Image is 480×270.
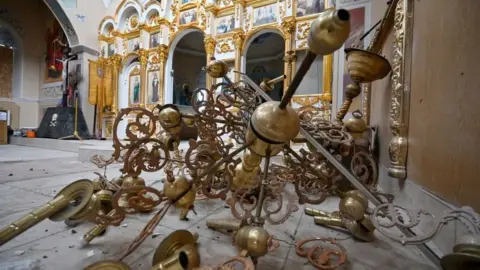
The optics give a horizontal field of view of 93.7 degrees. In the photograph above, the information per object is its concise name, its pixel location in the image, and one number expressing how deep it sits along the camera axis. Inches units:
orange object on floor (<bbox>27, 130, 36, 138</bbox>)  260.1
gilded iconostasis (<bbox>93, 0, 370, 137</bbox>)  184.2
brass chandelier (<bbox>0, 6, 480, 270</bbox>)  18.4
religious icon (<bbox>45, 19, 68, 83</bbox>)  316.2
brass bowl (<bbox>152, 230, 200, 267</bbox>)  21.8
